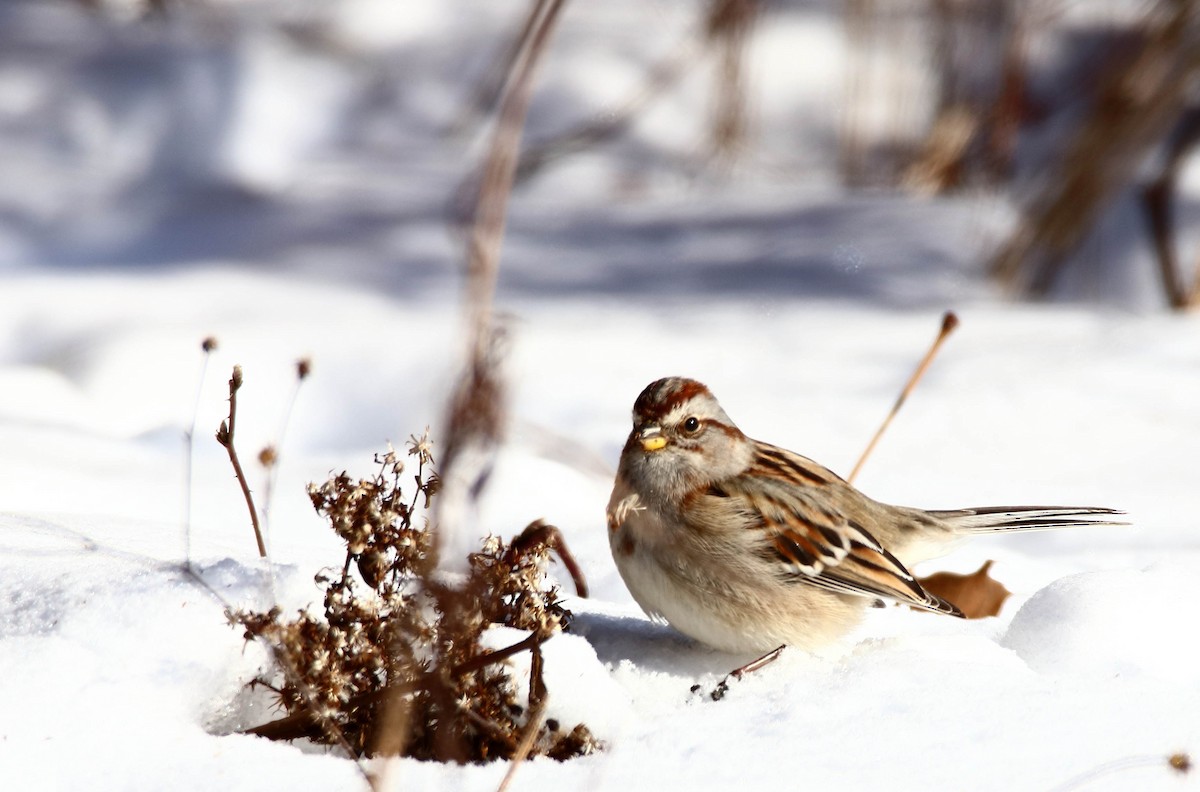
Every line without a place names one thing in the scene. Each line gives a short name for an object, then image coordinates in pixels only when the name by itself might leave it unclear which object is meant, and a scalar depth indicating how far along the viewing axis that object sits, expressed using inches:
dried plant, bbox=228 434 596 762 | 149.1
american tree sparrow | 189.5
